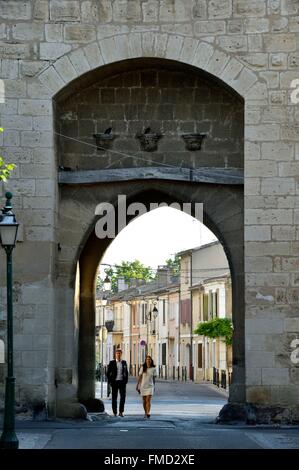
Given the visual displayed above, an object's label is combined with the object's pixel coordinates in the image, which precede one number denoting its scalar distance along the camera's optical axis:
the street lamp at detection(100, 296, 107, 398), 91.47
